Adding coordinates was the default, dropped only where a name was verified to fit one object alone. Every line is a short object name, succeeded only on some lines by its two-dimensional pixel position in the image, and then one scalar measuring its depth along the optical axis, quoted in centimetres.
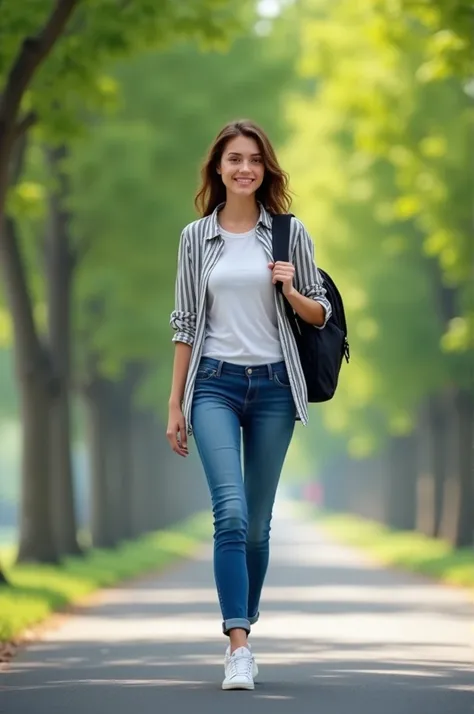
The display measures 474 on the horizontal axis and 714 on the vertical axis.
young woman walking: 750
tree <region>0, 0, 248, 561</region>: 1512
